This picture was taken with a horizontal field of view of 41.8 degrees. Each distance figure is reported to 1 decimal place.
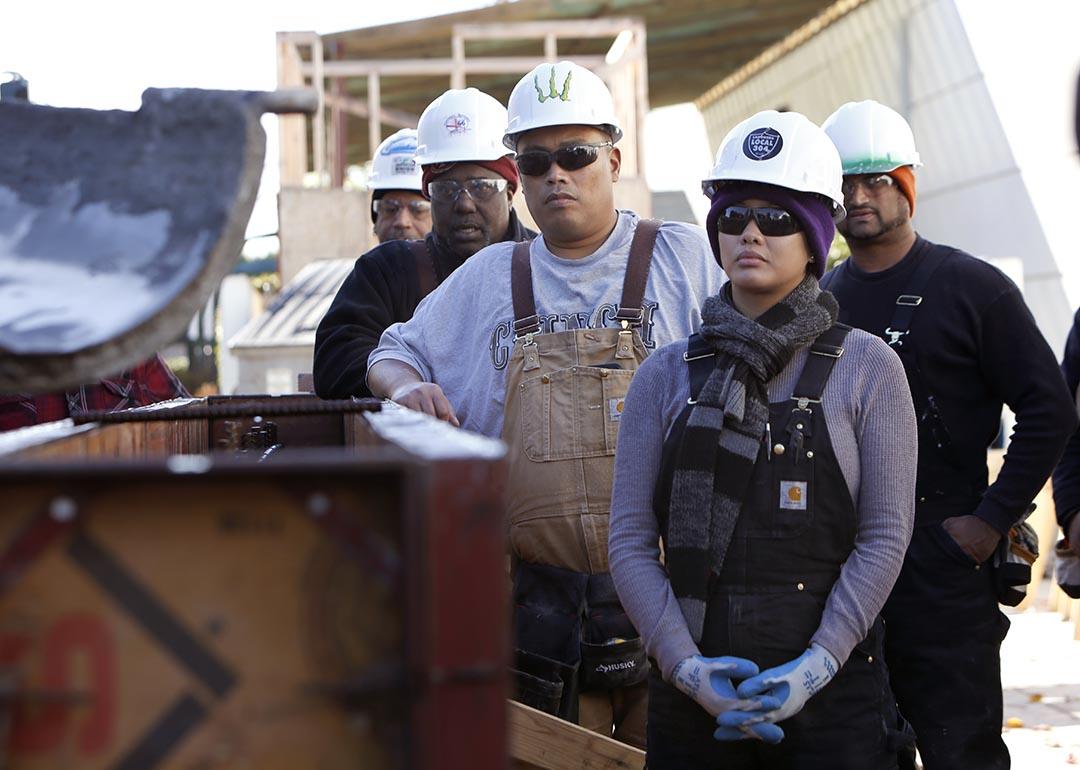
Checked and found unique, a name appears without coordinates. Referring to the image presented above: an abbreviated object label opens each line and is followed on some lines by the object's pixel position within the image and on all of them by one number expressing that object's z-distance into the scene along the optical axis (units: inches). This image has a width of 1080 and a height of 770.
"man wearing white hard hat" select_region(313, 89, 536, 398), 176.4
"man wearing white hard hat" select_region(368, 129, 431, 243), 233.1
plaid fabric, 180.2
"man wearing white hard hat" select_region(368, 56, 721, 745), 139.0
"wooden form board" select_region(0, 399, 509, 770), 60.9
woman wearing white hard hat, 113.2
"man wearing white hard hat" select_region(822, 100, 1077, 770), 159.3
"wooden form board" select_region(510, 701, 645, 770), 129.3
